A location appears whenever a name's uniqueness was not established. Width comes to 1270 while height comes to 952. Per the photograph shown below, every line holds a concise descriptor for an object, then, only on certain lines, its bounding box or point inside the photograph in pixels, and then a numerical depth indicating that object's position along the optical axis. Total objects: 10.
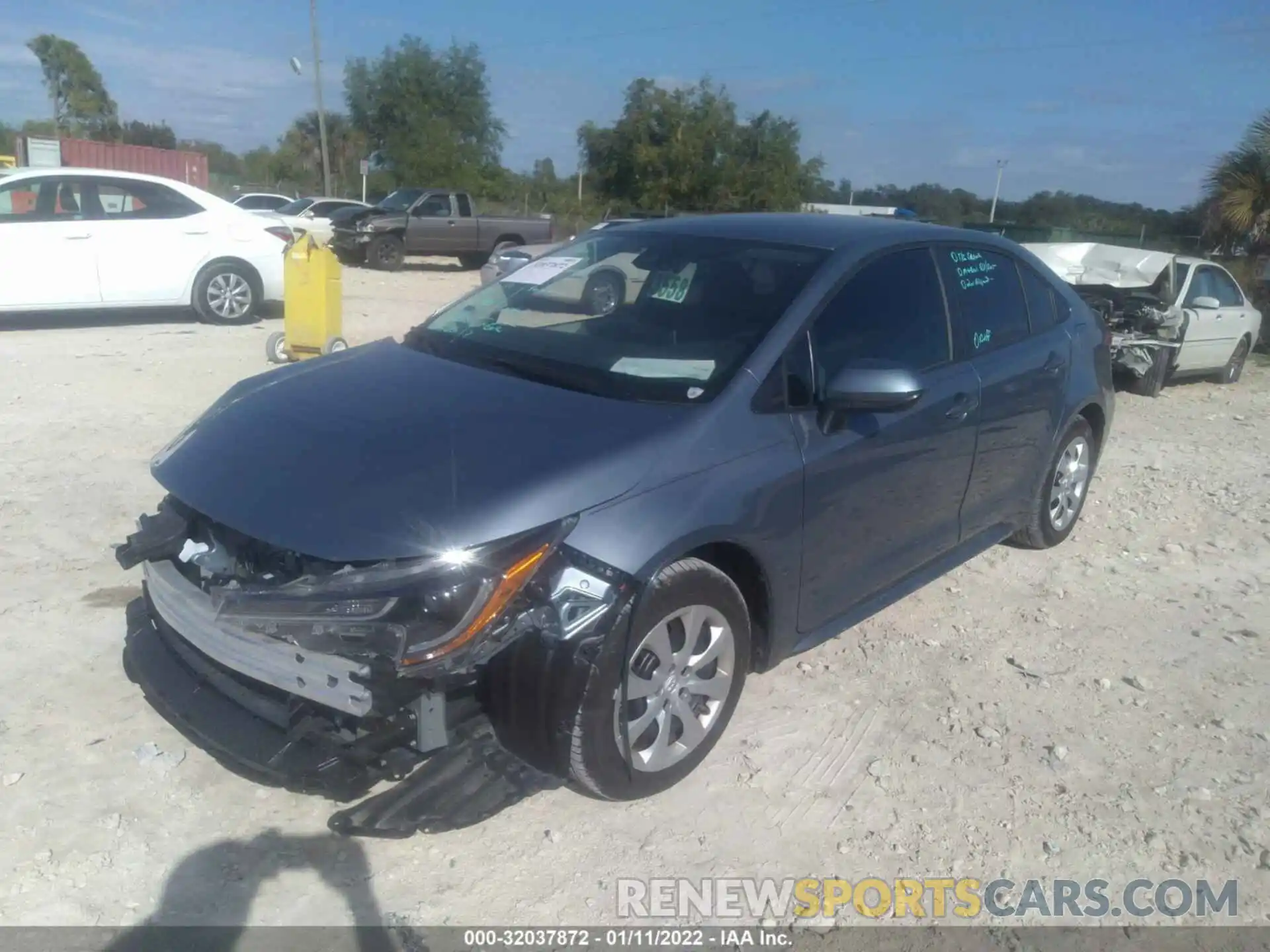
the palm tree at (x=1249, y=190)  17.83
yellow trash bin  9.22
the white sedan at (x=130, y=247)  10.36
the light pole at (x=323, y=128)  35.22
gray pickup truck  20.25
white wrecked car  10.93
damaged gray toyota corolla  2.76
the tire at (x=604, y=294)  4.07
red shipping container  30.89
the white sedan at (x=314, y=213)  23.28
